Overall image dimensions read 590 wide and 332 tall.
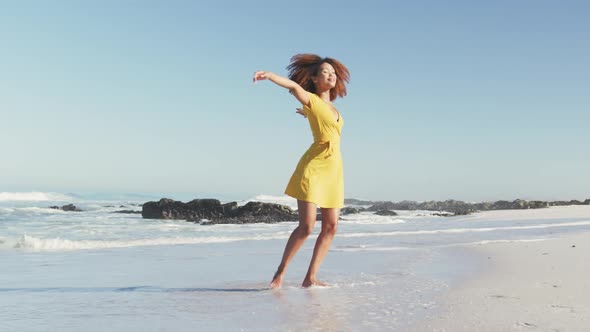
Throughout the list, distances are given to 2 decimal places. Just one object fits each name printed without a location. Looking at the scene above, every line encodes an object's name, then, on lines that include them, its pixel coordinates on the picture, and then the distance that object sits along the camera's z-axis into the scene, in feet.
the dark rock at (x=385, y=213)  97.26
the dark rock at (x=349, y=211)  95.76
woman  15.92
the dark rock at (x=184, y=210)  74.64
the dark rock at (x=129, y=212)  87.74
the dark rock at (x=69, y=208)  96.64
